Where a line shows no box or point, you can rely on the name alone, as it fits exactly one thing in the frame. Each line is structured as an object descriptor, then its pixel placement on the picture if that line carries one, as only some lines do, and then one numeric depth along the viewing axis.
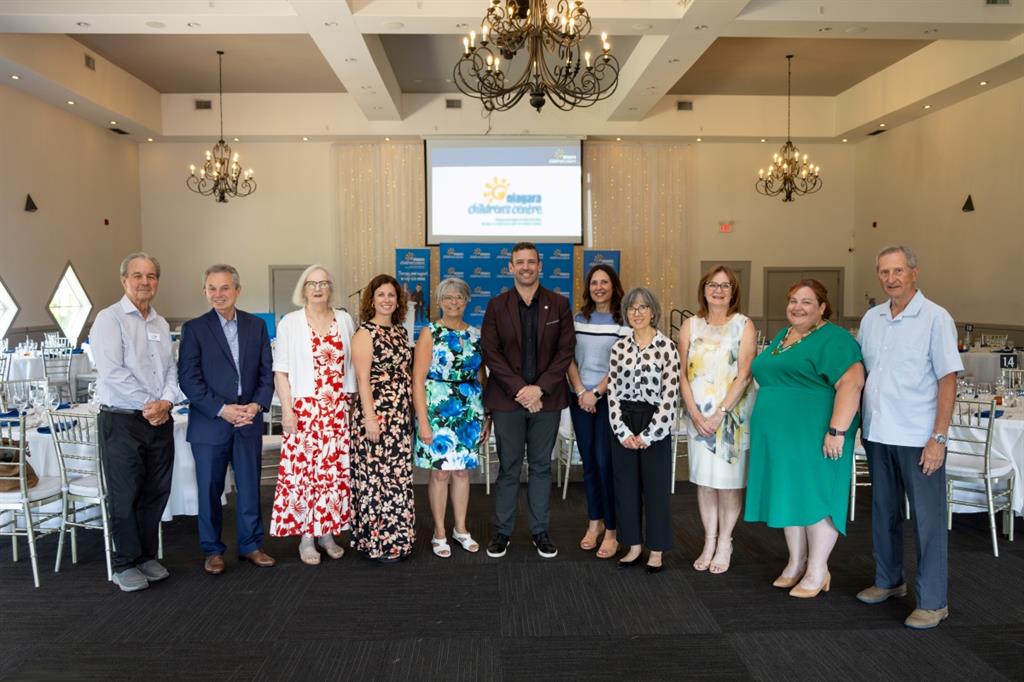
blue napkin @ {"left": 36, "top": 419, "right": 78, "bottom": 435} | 4.28
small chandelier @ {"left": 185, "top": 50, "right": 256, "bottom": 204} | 10.66
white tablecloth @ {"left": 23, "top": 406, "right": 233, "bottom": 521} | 4.46
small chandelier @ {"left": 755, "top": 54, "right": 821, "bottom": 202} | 11.00
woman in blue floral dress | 3.99
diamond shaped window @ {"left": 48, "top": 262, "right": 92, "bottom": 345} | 10.41
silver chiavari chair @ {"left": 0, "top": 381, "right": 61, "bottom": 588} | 3.78
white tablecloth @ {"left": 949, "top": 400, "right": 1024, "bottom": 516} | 4.61
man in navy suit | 3.85
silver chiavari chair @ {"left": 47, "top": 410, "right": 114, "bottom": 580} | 3.92
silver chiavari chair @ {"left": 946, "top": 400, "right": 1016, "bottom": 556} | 4.26
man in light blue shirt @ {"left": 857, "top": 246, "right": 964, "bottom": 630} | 3.19
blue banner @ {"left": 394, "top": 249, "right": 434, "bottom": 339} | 12.34
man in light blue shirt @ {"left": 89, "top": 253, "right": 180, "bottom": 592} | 3.66
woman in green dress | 3.38
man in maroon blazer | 3.99
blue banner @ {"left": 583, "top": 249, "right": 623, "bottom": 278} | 12.44
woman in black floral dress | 3.94
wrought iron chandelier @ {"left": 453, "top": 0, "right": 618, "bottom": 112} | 4.85
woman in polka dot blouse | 3.75
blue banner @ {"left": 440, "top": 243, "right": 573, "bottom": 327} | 12.16
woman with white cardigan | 3.92
